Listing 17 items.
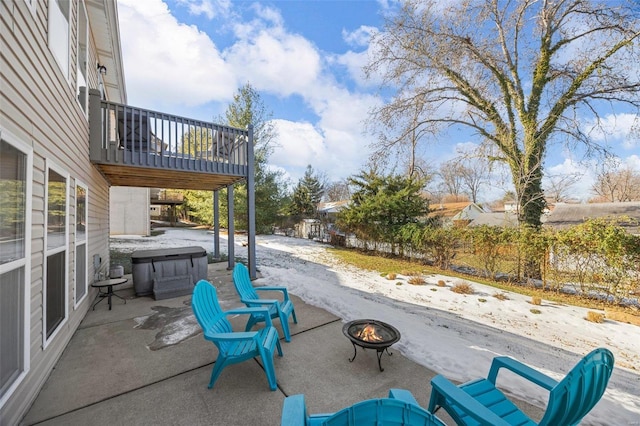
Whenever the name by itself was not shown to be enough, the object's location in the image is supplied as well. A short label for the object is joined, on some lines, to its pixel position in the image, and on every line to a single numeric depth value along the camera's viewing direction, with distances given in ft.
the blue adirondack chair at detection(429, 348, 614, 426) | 4.36
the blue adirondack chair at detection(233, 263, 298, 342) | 10.75
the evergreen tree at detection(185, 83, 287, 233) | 52.21
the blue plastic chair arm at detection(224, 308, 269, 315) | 9.19
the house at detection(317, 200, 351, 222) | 53.96
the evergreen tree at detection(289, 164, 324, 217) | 85.26
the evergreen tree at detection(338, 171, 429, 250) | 37.81
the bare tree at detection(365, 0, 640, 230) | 26.07
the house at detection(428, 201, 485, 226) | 87.84
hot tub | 16.28
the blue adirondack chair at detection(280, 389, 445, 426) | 3.77
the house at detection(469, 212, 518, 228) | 82.82
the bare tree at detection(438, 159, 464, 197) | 89.02
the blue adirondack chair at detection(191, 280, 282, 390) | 7.67
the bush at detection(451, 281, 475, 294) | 20.92
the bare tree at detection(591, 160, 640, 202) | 77.92
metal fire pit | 8.81
